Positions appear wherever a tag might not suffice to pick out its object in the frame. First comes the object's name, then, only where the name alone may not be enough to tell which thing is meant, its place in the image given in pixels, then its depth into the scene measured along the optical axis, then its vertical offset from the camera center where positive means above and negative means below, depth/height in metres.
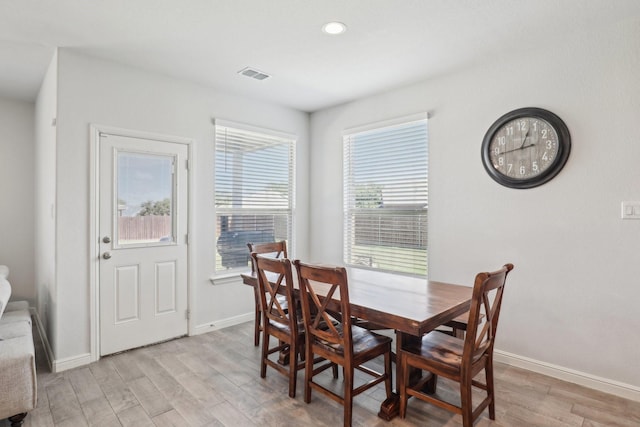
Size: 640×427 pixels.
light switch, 2.41 +0.02
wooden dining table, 1.89 -0.56
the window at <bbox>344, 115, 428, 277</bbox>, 3.65 +0.17
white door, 3.10 -0.28
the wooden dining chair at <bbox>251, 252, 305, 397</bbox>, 2.36 -0.78
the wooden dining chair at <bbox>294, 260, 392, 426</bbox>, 2.03 -0.83
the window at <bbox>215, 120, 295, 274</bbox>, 3.94 +0.27
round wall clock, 2.72 +0.53
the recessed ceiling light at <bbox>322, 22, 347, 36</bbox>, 2.51 +1.35
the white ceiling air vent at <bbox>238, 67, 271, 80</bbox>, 3.33 +1.36
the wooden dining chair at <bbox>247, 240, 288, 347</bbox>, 3.22 -0.41
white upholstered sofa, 1.98 -0.98
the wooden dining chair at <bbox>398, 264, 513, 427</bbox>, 1.81 -0.83
